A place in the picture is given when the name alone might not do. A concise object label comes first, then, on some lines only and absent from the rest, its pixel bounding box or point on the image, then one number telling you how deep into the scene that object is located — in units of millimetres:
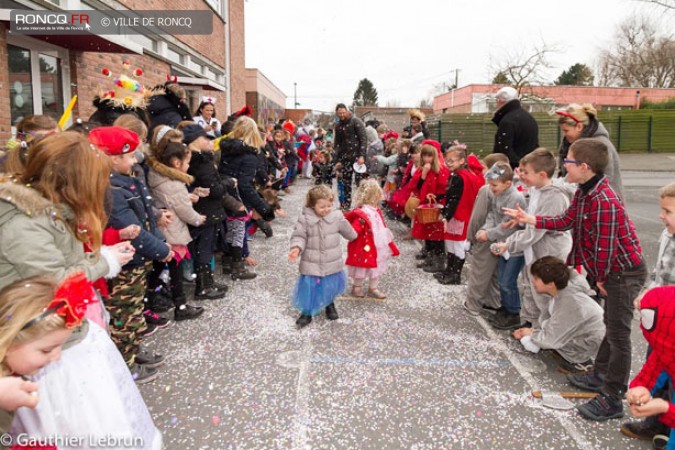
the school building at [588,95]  40438
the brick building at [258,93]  29203
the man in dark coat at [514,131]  5895
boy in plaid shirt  2943
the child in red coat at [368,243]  5016
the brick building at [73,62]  5871
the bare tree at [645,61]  41562
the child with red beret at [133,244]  3191
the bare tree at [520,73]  26984
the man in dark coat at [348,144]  9195
